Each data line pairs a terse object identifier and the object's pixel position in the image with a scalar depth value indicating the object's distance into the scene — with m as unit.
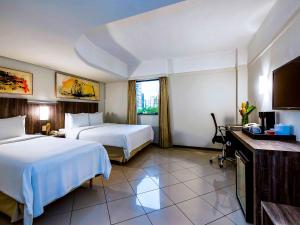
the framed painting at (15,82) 2.92
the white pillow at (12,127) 2.59
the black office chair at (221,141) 3.23
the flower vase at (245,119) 3.09
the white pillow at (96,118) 4.70
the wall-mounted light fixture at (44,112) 3.45
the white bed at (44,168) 1.42
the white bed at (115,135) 3.20
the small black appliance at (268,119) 2.20
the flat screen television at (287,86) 1.58
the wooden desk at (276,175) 1.30
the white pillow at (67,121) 4.03
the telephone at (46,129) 3.57
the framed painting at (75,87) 4.03
